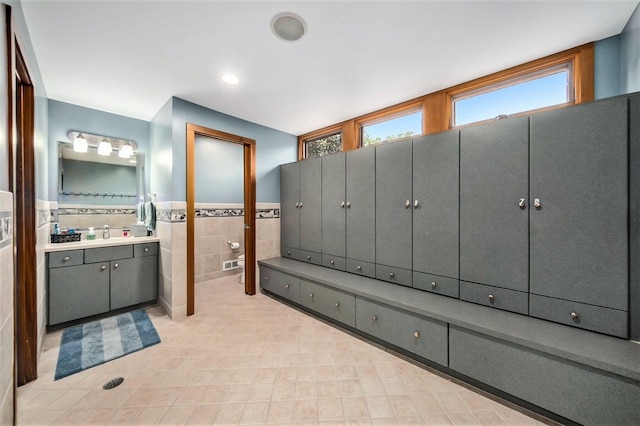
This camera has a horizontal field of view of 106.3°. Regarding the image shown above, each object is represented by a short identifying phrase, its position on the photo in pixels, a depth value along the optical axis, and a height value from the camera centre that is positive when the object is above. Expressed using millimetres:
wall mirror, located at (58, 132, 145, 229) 2889 +375
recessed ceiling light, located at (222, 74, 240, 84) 2215 +1243
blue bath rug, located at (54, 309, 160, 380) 1929 -1209
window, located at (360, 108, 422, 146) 2701 +1006
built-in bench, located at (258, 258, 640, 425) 1223 -893
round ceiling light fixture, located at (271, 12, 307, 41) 1542 +1241
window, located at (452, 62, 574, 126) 1907 +1004
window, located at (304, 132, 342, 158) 3516 +1021
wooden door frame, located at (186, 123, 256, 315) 3312 +66
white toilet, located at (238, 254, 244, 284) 4191 -903
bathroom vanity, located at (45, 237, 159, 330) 2414 -733
